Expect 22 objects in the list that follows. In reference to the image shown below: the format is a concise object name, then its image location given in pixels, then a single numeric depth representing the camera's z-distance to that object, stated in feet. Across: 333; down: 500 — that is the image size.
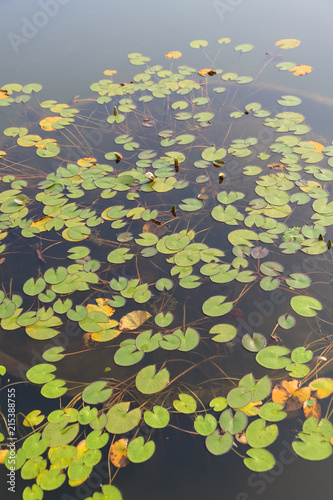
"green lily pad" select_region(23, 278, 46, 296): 8.96
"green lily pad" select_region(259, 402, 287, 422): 6.55
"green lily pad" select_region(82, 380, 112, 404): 7.09
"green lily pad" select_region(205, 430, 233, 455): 6.29
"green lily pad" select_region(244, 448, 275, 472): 6.07
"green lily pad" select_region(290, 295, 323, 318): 8.07
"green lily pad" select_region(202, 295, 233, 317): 8.20
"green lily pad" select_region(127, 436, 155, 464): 6.28
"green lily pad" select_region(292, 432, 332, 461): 6.14
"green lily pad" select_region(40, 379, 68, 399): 7.23
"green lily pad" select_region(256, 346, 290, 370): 7.28
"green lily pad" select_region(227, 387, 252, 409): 6.72
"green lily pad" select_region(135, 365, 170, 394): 7.13
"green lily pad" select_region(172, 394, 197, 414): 6.84
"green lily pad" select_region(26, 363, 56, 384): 7.50
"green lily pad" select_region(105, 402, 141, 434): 6.61
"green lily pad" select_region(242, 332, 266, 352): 7.61
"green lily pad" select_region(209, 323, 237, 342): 7.78
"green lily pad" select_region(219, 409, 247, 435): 6.44
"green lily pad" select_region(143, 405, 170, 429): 6.64
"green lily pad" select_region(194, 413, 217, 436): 6.51
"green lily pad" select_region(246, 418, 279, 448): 6.29
